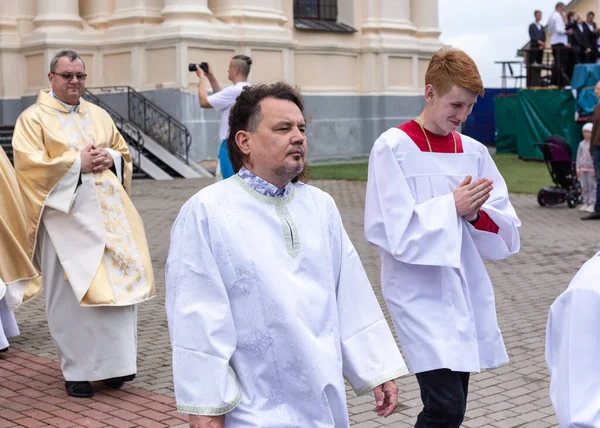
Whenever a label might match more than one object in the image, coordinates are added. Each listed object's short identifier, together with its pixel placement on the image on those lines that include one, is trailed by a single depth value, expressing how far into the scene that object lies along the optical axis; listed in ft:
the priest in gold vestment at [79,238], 21.26
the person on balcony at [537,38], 88.58
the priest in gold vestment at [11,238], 23.70
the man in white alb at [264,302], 10.55
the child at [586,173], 52.39
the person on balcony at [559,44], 84.84
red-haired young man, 13.83
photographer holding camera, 35.12
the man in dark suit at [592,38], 84.64
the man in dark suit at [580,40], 84.69
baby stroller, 53.93
